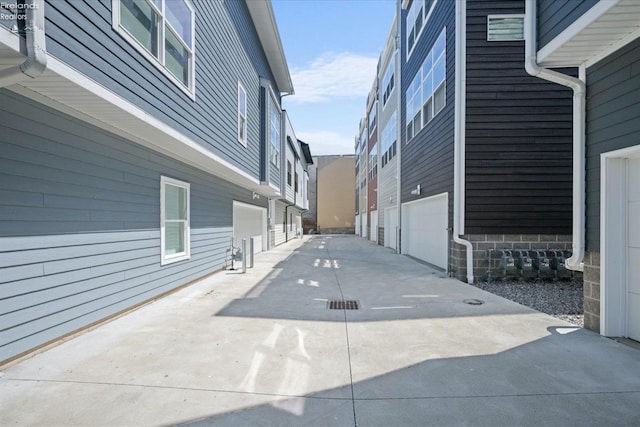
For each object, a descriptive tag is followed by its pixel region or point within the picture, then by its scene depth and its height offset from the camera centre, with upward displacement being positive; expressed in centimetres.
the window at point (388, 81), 1605 +646
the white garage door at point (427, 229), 898 -50
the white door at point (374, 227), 2115 -90
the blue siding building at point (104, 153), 313 +79
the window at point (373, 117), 2134 +621
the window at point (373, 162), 2041 +317
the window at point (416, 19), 1013 +621
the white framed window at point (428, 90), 871 +358
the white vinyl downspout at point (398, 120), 1357 +368
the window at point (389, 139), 1513 +350
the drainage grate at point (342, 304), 532 -145
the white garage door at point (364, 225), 2641 -97
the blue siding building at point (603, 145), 367 +79
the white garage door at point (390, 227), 1521 -65
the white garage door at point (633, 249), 382 -39
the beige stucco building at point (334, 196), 3881 +187
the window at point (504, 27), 741 +396
